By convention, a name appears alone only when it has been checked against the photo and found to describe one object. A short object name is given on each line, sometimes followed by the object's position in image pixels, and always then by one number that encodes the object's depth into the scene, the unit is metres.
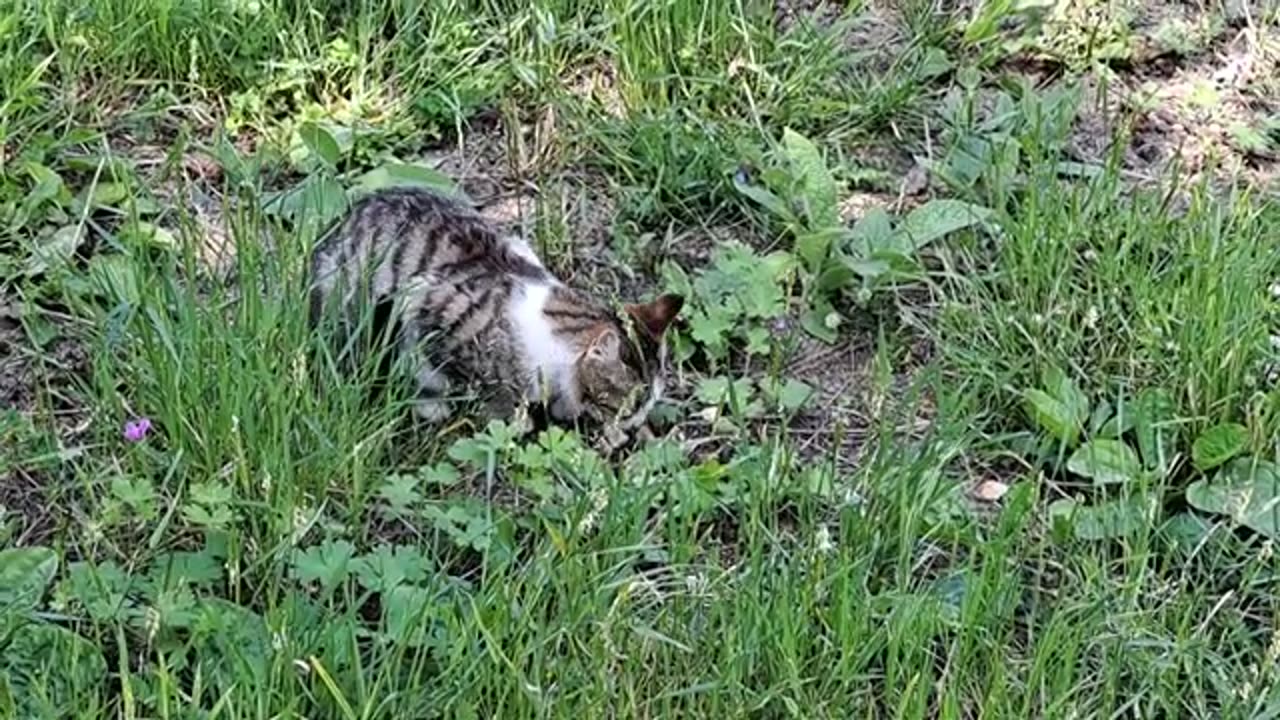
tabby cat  3.06
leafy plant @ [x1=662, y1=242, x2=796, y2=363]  3.29
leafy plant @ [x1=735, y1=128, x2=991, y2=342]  3.39
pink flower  2.79
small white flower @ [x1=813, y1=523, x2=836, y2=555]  2.51
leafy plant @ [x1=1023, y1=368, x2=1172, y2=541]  2.77
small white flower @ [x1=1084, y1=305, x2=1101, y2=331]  3.12
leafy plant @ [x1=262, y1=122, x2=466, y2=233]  3.45
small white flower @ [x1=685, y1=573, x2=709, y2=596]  2.57
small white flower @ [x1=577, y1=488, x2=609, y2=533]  2.63
